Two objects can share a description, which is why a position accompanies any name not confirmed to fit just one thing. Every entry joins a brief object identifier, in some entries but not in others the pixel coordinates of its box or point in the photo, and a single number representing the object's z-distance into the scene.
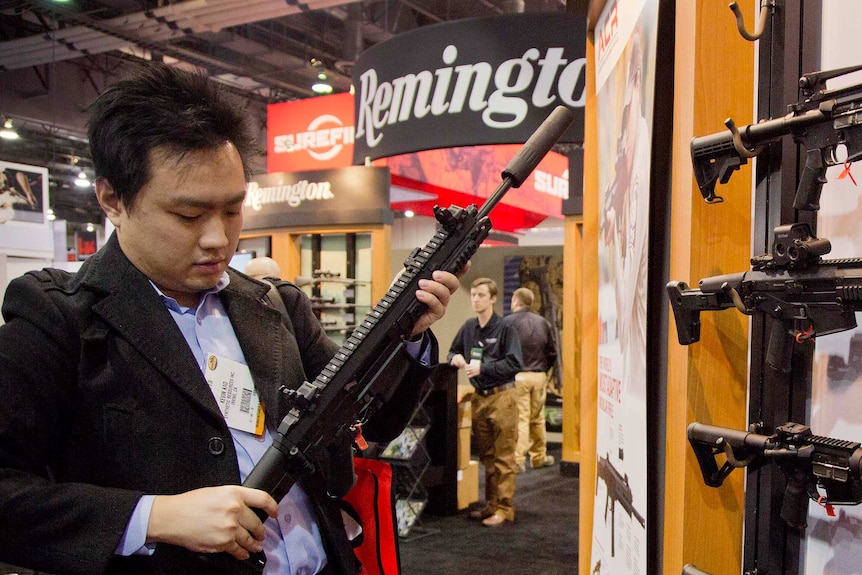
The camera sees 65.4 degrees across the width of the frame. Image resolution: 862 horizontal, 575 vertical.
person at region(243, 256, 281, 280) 4.16
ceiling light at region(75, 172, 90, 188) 13.48
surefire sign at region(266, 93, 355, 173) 7.75
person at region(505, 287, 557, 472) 6.24
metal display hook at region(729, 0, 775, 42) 0.90
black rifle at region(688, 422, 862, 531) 0.79
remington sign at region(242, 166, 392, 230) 6.35
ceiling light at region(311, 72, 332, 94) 7.74
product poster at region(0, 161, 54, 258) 5.59
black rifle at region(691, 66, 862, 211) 0.79
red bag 1.33
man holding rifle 1.02
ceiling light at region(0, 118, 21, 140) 9.77
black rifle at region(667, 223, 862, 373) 0.80
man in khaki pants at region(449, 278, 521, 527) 4.60
